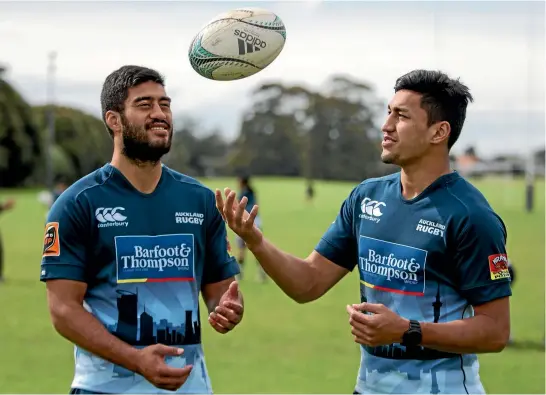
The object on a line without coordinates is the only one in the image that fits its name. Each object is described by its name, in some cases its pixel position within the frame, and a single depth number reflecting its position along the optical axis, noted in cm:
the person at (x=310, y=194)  6162
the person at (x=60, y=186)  2299
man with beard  442
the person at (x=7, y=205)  1441
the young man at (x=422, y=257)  444
